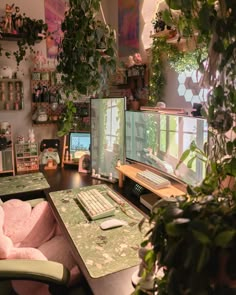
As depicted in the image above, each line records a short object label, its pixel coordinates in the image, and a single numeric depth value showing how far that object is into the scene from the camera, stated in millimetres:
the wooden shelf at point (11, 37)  2520
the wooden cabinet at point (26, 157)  2637
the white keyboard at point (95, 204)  1455
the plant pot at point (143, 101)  2394
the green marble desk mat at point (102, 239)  1058
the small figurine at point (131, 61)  2381
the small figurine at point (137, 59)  2352
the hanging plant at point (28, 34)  2533
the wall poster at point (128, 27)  2574
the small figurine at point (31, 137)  2711
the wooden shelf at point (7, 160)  2588
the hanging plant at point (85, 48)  1326
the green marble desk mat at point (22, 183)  1981
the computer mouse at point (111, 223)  1335
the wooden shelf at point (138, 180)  1479
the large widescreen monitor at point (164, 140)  1347
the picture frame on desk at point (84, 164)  2416
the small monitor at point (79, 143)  2646
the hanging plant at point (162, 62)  1803
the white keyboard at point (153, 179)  1547
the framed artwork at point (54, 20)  2783
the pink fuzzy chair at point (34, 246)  1032
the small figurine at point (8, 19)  2488
